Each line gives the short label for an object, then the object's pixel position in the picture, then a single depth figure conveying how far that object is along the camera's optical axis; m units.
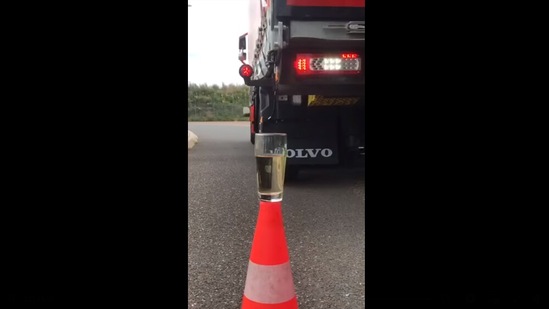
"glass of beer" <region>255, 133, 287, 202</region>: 1.92
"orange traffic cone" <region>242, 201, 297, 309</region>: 1.95
